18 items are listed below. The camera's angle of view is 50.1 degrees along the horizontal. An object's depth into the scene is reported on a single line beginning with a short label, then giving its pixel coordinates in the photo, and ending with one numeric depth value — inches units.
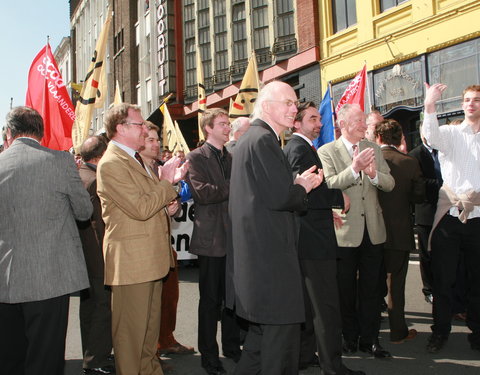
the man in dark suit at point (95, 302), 173.3
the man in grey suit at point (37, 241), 125.2
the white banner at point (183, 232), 331.6
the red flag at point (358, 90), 344.8
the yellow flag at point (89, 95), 331.9
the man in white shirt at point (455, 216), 184.1
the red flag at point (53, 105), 318.0
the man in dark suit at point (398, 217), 197.5
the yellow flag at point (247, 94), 429.7
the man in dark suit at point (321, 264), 152.4
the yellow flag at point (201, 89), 495.5
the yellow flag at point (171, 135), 410.0
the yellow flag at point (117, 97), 436.9
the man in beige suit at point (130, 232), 138.5
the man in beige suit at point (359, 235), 183.5
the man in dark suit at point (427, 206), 212.8
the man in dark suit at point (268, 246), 118.0
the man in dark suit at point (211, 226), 175.9
